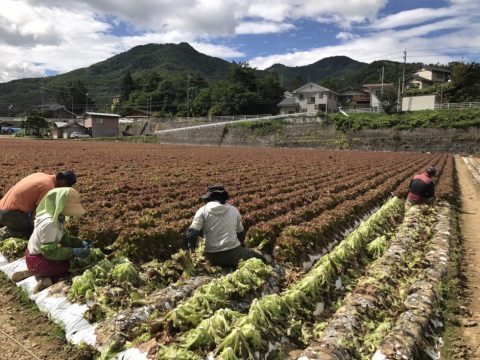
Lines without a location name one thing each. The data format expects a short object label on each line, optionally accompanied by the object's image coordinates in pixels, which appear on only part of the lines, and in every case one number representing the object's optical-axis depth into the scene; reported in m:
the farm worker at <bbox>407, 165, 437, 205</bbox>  11.76
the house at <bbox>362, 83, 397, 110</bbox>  70.19
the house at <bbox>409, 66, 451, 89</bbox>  68.62
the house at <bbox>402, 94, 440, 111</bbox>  54.47
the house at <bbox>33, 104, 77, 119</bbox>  89.11
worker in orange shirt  6.74
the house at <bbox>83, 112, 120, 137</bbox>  69.44
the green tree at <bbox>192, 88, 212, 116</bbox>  74.38
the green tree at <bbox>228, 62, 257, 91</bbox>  72.44
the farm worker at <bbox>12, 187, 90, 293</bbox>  5.30
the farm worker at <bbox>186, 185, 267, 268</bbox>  5.83
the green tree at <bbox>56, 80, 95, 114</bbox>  107.44
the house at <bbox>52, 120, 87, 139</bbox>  68.50
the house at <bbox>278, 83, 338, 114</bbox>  71.00
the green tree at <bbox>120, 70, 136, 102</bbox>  100.38
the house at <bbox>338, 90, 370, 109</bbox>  74.06
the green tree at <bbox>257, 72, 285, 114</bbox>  72.44
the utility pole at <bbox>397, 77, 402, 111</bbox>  56.72
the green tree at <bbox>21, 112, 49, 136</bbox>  63.94
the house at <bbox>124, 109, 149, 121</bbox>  85.82
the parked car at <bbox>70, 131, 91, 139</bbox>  65.86
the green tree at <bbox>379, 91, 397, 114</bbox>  51.34
